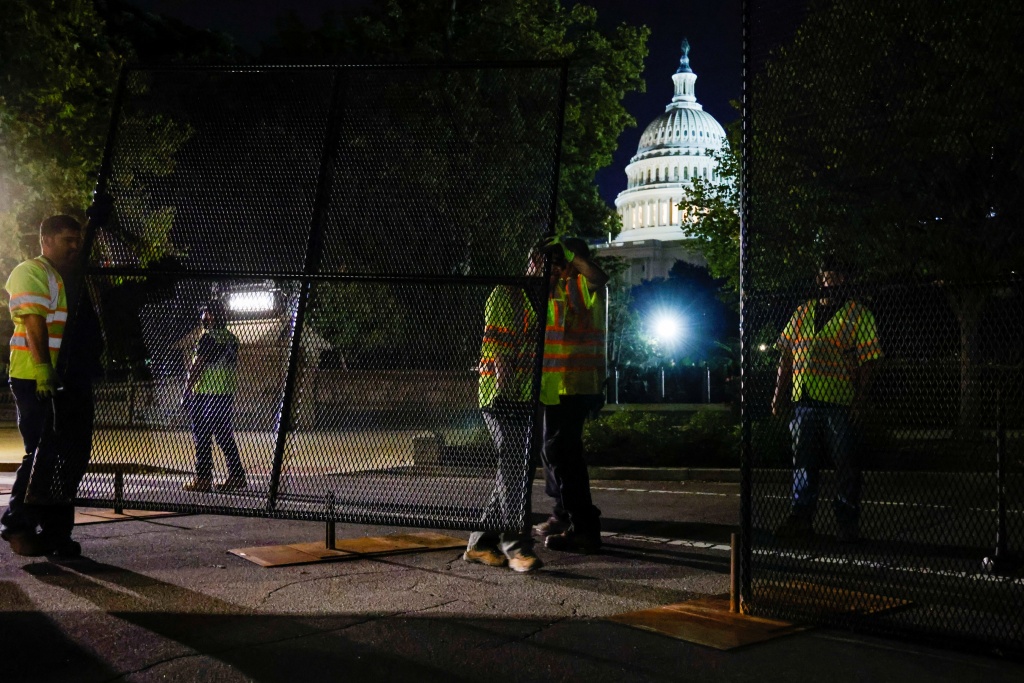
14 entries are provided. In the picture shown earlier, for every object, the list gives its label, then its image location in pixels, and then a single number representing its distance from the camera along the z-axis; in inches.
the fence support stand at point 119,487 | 257.0
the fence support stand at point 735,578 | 201.5
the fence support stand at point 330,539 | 264.4
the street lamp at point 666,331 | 2100.1
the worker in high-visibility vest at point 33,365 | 251.6
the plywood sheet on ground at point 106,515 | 317.1
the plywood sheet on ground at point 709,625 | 182.7
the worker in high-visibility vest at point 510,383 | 234.7
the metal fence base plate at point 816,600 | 196.4
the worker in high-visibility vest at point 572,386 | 273.9
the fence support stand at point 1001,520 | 197.3
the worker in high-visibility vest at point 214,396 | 246.9
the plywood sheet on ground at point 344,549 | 254.0
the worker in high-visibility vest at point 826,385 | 194.5
